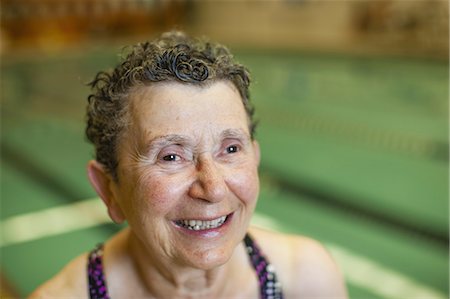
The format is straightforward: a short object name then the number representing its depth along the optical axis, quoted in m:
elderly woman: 1.17
